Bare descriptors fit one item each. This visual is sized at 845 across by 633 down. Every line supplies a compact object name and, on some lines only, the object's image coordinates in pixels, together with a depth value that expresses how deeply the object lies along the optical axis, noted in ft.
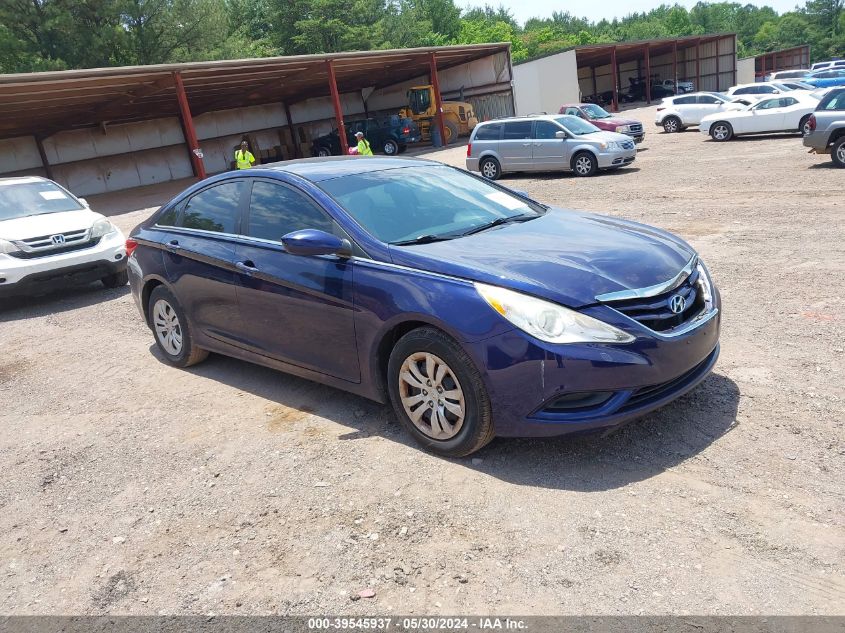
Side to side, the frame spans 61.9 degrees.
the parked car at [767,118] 68.39
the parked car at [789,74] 143.74
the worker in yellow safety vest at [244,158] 67.72
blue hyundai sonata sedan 11.75
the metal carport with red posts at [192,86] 66.49
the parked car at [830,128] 44.73
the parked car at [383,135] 104.68
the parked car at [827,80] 102.05
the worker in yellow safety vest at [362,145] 69.10
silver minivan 58.44
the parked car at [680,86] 166.30
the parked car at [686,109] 86.69
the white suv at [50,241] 29.40
